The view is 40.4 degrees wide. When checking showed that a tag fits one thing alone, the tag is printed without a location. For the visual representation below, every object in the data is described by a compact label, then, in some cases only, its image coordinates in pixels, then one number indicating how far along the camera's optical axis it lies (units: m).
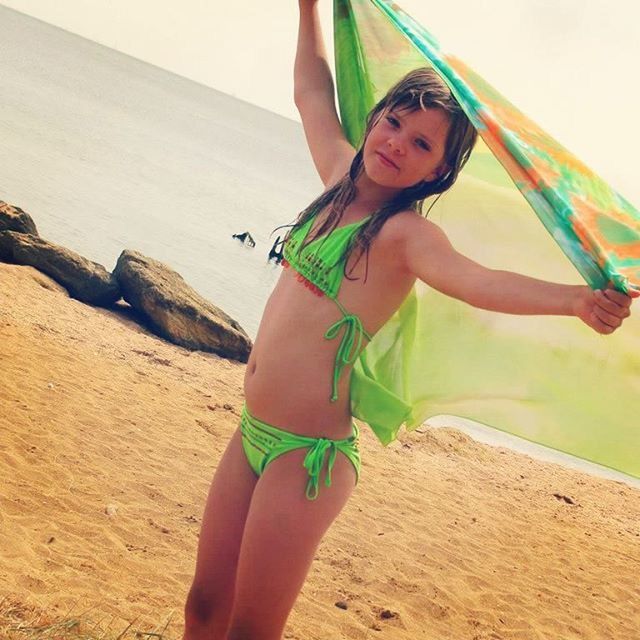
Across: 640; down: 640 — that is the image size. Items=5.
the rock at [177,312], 11.52
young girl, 2.45
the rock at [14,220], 12.09
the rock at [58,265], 11.80
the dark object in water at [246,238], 27.31
